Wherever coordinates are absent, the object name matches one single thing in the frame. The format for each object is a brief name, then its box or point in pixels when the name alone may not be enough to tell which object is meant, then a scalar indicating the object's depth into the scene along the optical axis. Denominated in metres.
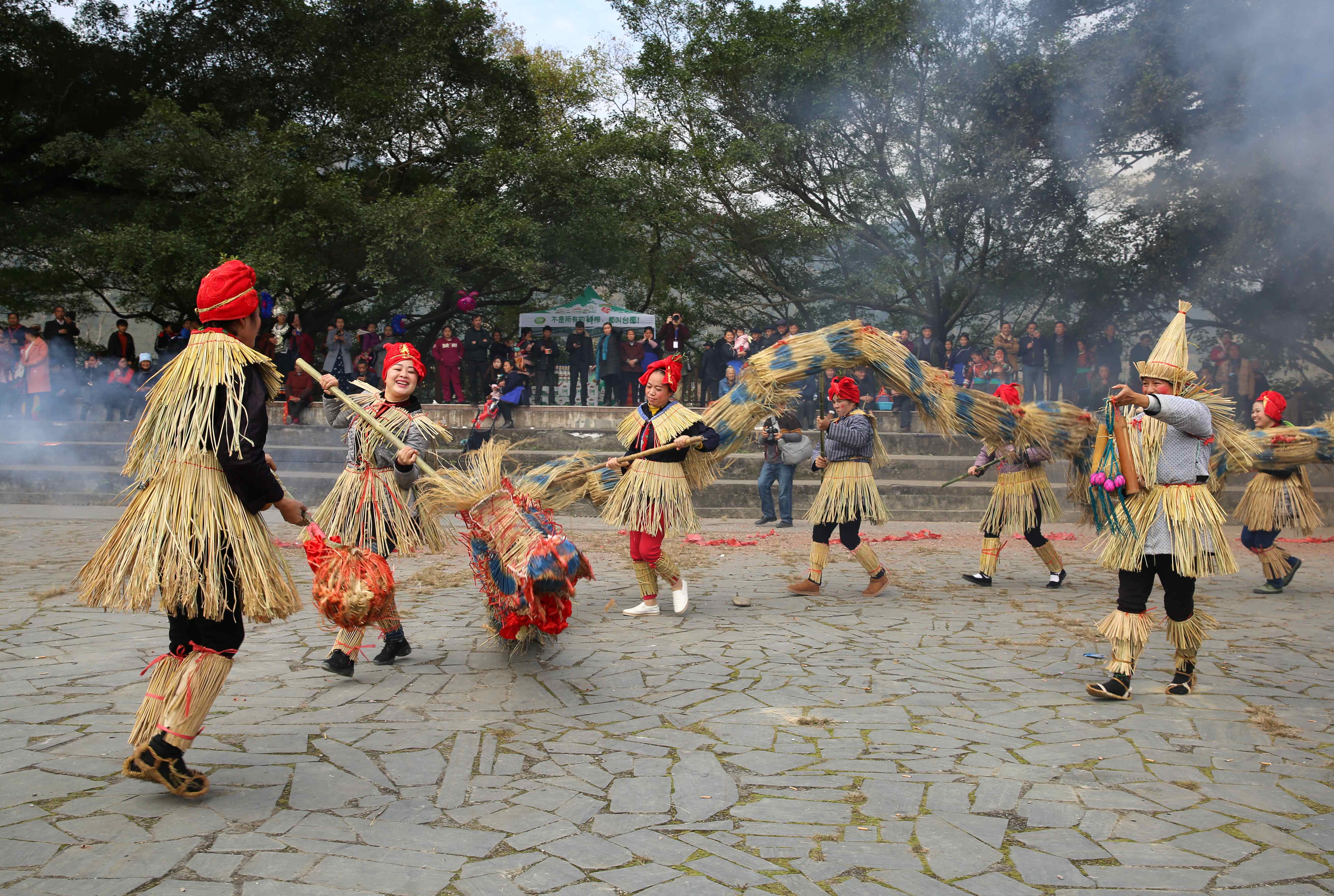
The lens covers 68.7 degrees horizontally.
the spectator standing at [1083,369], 16.70
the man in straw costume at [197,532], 3.40
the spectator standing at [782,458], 12.26
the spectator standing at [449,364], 17.28
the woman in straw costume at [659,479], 6.55
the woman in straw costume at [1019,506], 7.84
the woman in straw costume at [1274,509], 7.77
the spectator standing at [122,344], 17.25
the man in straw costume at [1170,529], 4.72
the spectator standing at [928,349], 16.58
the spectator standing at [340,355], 16.89
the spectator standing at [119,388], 16.89
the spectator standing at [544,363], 17.67
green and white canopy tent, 19.16
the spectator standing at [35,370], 15.52
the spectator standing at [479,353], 17.66
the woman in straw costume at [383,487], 5.02
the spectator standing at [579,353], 17.80
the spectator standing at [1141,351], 16.17
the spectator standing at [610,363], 17.42
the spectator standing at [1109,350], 16.59
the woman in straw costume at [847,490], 7.50
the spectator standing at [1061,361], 16.52
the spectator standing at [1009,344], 16.27
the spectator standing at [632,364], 17.27
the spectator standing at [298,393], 16.52
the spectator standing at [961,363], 16.08
